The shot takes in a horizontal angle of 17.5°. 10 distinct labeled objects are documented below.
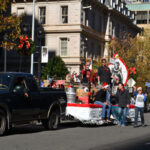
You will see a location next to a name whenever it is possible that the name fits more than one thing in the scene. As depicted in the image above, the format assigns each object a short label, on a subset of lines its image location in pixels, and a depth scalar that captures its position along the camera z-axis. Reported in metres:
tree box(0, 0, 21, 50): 25.89
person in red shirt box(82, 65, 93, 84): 21.09
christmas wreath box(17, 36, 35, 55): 25.95
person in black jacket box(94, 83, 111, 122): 20.03
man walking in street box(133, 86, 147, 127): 20.59
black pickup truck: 14.49
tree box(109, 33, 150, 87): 49.75
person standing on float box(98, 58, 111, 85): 20.94
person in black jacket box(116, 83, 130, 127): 20.53
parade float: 18.94
